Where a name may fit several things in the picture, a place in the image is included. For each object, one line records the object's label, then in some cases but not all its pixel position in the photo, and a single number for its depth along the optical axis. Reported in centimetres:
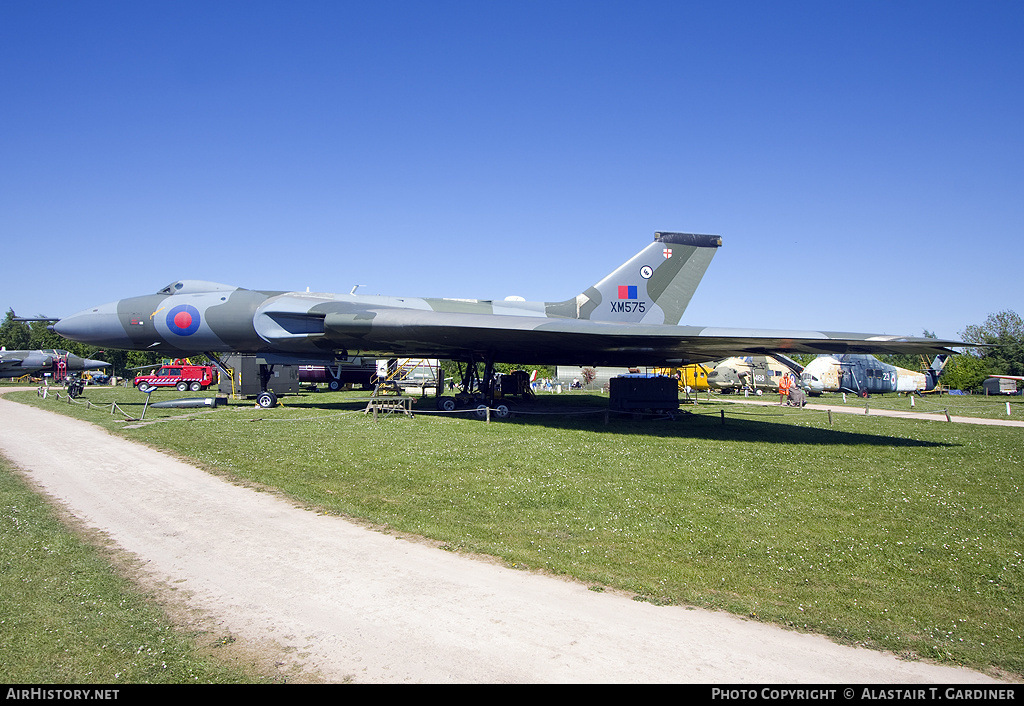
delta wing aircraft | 1599
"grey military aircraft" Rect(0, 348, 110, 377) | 5100
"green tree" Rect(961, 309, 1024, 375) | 6316
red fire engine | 4078
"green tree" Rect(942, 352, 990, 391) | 5525
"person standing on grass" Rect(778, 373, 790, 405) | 3291
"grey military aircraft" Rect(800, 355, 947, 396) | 4197
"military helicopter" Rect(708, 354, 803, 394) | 4347
